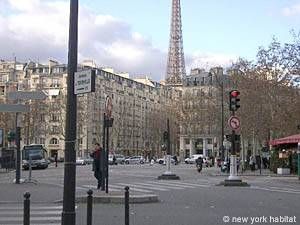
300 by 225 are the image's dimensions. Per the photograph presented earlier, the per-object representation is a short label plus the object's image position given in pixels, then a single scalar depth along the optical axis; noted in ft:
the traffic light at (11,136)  92.82
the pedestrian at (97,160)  57.30
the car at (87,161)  231.71
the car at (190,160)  270.89
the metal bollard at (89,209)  25.43
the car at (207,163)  191.82
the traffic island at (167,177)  85.76
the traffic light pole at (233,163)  70.06
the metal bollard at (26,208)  20.84
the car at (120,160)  242.35
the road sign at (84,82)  22.62
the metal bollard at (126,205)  28.29
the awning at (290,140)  103.10
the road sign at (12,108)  65.39
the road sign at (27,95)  63.61
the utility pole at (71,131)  21.84
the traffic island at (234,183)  69.88
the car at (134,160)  252.46
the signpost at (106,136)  47.10
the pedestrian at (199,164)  128.95
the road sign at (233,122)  69.99
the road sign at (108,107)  47.10
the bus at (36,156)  151.36
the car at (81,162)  220.12
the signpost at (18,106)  63.68
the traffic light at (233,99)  68.63
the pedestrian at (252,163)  136.27
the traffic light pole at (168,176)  85.83
